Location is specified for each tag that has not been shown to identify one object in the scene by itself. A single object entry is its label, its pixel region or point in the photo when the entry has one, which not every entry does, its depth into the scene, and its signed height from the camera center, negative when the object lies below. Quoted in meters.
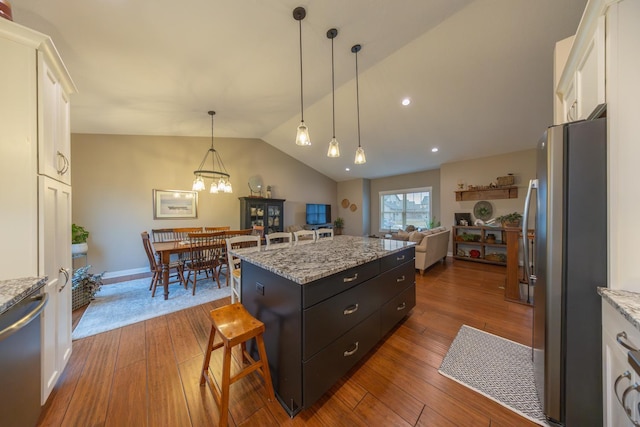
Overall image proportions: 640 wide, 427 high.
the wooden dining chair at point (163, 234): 4.28 -0.45
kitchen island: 1.21 -0.67
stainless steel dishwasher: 0.80 -0.65
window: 6.73 +0.13
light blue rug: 2.31 -1.23
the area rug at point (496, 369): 1.35 -1.24
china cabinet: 5.36 -0.01
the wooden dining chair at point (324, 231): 3.15 -0.29
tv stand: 7.04 -0.47
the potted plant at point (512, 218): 4.55 -0.15
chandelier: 3.78 +1.07
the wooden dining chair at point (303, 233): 2.85 -0.28
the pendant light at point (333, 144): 2.14 +0.70
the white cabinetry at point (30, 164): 1.07 +0.28
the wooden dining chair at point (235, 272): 2.20 -0.66
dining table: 2.94 -0.57
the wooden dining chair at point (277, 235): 2.66 -0.30
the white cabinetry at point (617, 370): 0.72 -0.62
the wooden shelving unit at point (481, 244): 4.87 -0.83
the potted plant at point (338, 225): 8.04 -0.50
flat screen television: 7.09 -0.06
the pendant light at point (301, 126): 1.94 +0.83
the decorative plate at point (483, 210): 5.22 +0.04
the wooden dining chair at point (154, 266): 3.11 -0.83
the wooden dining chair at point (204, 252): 3.15 -0.62
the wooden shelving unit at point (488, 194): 4.90 +0.45
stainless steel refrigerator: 1.00 -0.27
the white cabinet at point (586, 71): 0.99 +0.81
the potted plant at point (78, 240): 3.23 -0.43
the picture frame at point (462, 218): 5.46 -0.17
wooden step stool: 1.15 -0.74
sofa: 4.00 -0.67
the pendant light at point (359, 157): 2.31 +0.62
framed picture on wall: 4.38 +0.20
